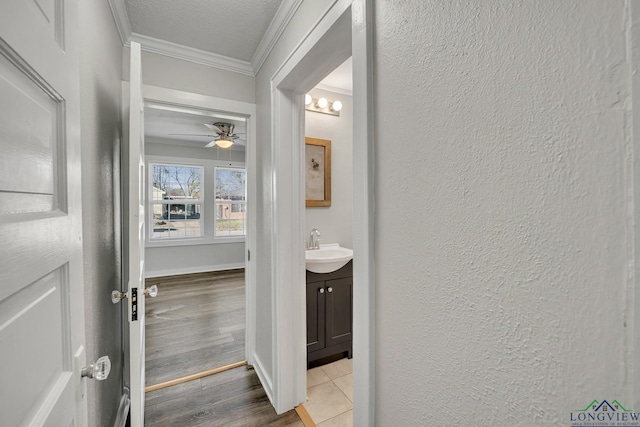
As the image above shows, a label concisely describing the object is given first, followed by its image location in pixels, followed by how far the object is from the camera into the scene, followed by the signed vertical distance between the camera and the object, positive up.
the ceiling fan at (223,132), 3.85 +1.12
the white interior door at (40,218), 0.42 -0.01
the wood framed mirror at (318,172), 2.44 +0.35
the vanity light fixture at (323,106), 2.44 +0.95
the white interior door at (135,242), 1.22 -0.15
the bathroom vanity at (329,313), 2.16 -0.84
